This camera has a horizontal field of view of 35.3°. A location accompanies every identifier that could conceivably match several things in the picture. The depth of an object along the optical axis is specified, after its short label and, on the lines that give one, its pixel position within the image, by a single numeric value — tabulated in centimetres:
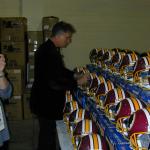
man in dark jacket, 242
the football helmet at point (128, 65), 184
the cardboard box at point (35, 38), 453
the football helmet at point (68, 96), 221
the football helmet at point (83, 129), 153
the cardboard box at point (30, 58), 454
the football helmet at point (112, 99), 162
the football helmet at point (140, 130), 121
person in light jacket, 169
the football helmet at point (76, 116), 172
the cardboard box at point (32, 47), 453
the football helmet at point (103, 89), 183
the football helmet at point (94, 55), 272
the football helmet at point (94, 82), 198
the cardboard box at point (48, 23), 443
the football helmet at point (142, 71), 161
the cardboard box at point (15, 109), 435
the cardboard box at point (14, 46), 448
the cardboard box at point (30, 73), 456
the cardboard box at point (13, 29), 444
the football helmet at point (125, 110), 140
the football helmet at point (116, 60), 206
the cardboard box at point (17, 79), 439
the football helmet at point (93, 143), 134
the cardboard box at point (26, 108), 437
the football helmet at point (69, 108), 194
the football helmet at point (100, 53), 252
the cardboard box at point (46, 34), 443
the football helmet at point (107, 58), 229
